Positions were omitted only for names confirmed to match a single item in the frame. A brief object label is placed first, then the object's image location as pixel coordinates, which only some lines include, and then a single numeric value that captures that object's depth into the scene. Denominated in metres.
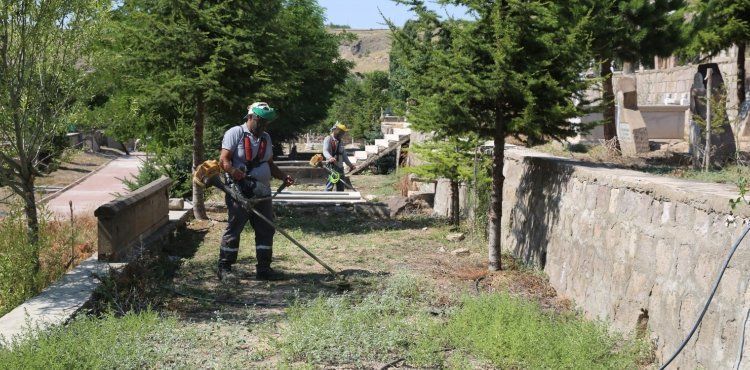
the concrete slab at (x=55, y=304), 5.88
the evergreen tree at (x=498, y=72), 8.33
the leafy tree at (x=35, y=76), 7.56
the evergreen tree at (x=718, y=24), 13.95
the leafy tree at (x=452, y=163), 11.96
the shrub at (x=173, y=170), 15.59
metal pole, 10.74
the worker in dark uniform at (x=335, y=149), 16.48
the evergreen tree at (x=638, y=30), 13.03
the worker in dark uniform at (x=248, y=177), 9.05
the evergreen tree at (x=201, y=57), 12.07
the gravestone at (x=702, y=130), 11.84
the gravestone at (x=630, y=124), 14.62
